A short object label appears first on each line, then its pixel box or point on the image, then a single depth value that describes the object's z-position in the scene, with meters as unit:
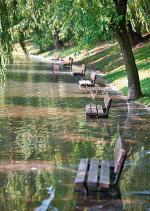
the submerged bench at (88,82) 29.51
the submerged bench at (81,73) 36.28
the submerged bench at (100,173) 9.04
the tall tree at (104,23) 19.25
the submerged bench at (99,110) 18.21
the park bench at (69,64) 46.95
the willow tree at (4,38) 19.20
